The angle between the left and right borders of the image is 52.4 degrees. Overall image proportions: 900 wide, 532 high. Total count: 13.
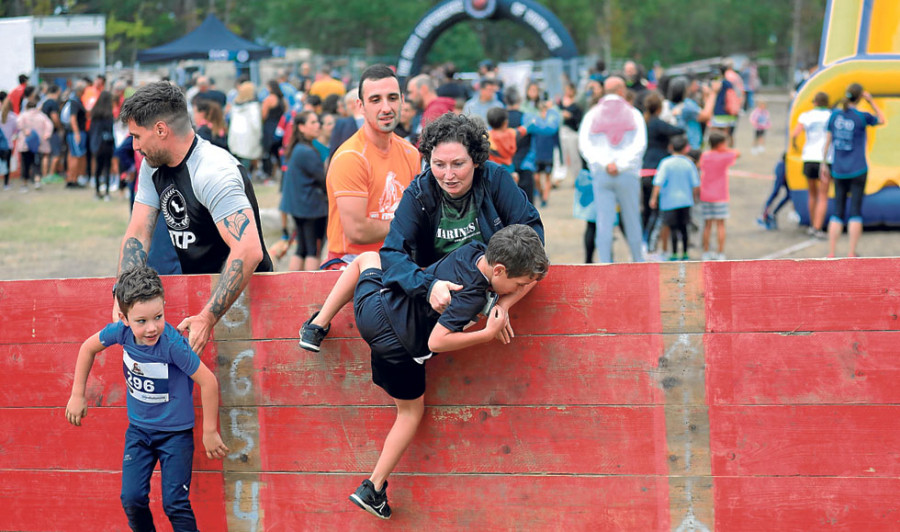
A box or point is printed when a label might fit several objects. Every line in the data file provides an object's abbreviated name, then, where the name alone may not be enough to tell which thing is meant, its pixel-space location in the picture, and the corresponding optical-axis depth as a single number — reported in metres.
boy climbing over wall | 3.45
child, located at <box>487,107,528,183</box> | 9.51
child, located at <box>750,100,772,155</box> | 21.42
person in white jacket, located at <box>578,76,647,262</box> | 8.40
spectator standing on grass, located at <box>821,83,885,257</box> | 9.65
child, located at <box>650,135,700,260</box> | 9.40
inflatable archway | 23.33
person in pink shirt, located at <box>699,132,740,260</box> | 10.12
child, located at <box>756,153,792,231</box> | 12.41
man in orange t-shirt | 4.45
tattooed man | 3.94
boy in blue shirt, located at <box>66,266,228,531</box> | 3.83
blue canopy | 26.88
